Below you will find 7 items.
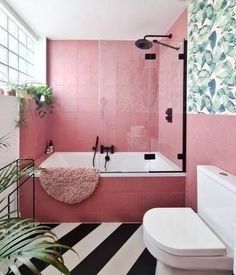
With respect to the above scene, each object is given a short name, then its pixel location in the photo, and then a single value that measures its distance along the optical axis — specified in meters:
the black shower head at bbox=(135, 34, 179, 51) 2.33
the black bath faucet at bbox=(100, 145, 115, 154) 2.56
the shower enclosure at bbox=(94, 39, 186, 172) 2.34
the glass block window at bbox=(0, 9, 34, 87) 2.04
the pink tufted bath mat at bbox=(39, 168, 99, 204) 1.94
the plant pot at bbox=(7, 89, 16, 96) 1.78
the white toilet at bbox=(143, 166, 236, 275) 1.09
